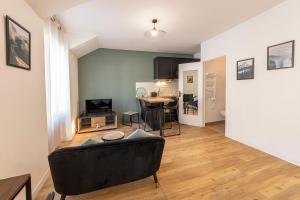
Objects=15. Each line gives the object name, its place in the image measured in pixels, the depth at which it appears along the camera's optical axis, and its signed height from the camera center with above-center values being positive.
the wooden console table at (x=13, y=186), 0.86 -0.55
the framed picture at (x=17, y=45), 1.33 +0.49
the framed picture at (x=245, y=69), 3.01 +0.50
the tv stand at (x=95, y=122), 4.35 -0.81
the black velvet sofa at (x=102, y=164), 1.42 -0.71
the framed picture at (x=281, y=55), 2.35 +0.61
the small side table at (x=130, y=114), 4.91 -0.72
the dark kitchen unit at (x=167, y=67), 5.24 +0.95
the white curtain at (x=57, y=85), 2.56 +0.21
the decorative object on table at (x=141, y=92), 5.42 +0.08
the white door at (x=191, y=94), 4.67 -0.01
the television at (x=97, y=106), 4.58 -0.34
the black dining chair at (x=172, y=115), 4.93 -0.72
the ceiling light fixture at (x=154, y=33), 2.66 +1.08
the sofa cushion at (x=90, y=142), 1.67 -0.52
